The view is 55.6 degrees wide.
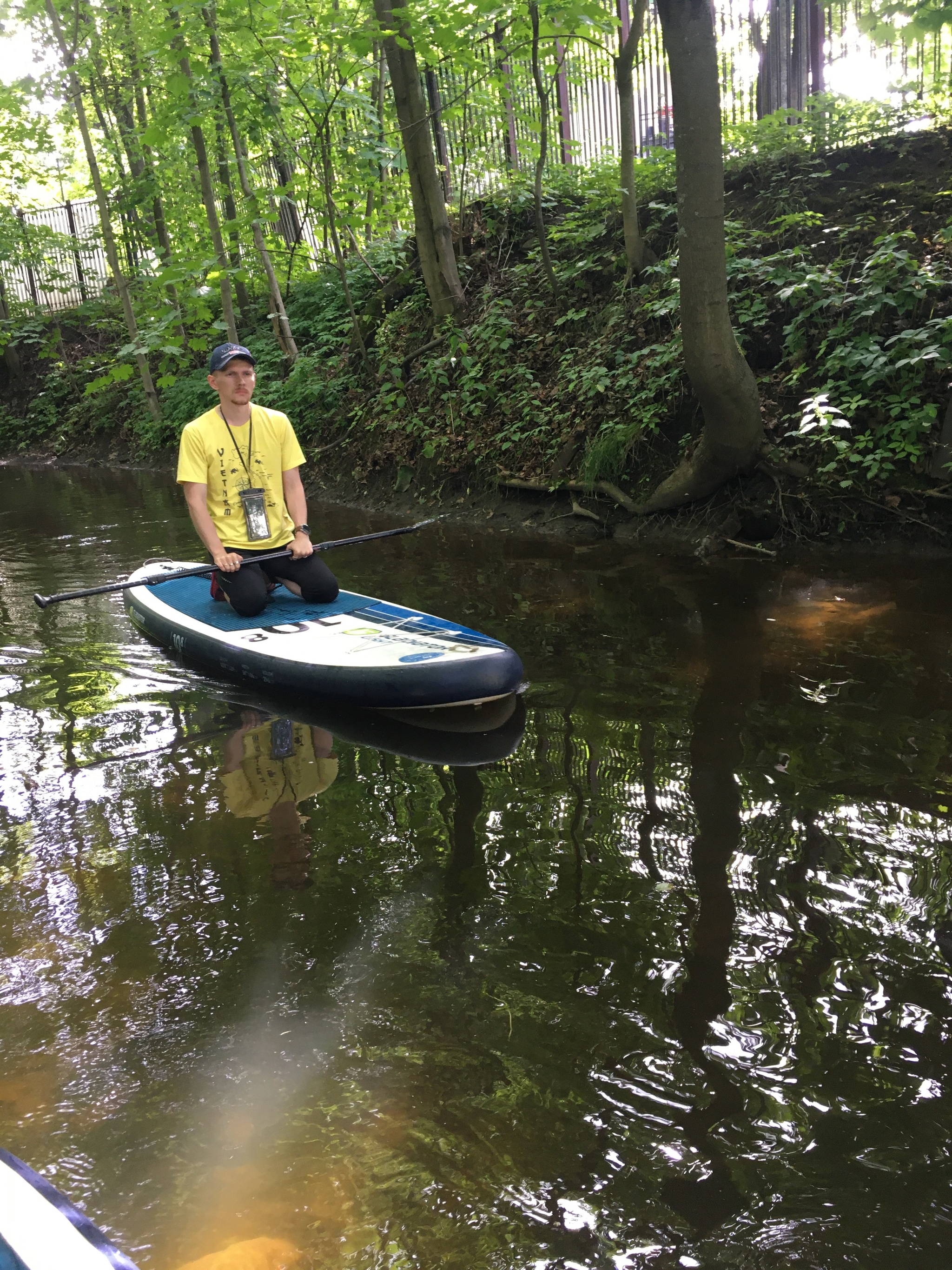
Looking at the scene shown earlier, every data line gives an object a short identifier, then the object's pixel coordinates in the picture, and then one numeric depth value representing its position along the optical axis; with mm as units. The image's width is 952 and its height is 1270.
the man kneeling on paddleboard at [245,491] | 5379
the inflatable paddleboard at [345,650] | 4473
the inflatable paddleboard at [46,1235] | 1253
